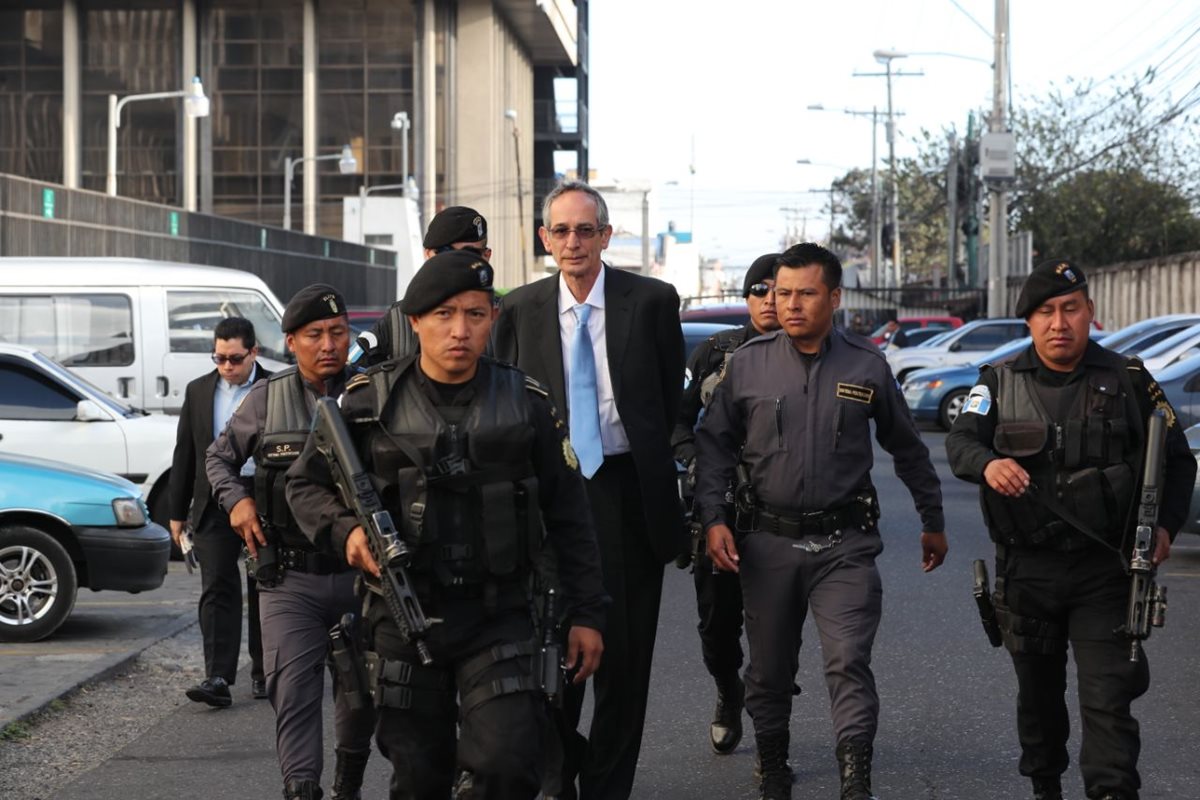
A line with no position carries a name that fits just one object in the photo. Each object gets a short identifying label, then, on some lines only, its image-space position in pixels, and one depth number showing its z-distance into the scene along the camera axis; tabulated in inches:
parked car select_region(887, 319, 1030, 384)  1234.6
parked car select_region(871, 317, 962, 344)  1883.7
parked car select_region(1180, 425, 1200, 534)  485.7
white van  613.0
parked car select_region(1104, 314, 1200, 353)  871.7
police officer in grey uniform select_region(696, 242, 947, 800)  238.2
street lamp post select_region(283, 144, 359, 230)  2292.1
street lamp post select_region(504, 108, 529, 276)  3403.1
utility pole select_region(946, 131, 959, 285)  2613.2
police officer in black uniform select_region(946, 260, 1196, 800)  221.3
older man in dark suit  232.1
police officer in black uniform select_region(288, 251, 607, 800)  175.5
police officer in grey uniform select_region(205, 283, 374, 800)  231.3
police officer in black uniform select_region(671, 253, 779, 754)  282.0
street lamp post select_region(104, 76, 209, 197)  1373.0
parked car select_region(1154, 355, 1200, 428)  665.0
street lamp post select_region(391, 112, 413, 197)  2536.9
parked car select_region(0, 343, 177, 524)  507.8
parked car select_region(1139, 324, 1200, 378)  777.6
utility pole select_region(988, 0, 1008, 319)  1509.6
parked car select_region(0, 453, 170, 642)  395.1
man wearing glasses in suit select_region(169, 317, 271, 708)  319.0
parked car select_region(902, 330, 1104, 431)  1033.5
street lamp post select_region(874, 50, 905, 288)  2834.6
